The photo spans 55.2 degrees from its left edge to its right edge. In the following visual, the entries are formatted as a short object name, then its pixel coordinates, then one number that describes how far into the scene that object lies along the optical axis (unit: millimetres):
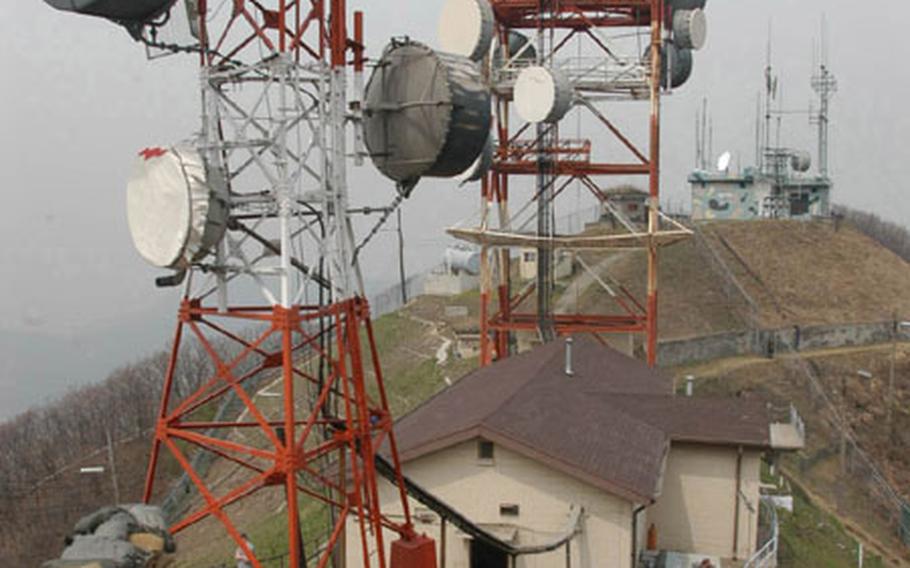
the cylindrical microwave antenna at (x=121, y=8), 13688
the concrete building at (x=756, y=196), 81000
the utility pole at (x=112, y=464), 62281
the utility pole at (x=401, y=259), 16344
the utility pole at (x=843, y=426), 41188
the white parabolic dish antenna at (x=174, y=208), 13500
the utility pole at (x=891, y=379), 47559
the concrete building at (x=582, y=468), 18516
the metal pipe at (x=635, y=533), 18516
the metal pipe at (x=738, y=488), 21906
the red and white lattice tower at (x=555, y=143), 33094
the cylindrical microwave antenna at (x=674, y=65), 34562
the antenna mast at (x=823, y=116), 78312
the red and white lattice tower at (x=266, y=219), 13602
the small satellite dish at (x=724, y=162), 84625
